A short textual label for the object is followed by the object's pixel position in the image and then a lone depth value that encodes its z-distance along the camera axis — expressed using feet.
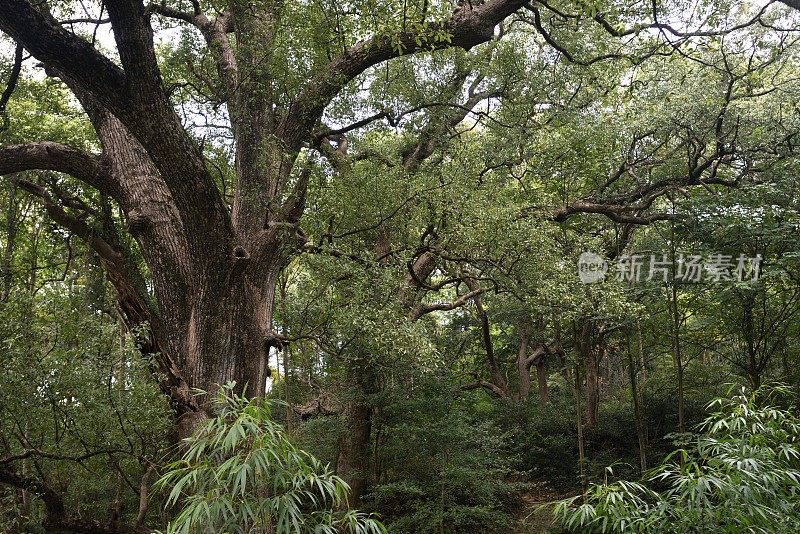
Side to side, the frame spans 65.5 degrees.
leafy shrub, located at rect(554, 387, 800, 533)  8.81
